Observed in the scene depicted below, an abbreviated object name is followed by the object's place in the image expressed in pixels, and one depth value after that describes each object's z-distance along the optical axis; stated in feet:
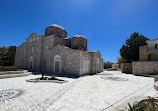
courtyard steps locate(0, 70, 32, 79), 39.63
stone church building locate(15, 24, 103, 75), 51.72
